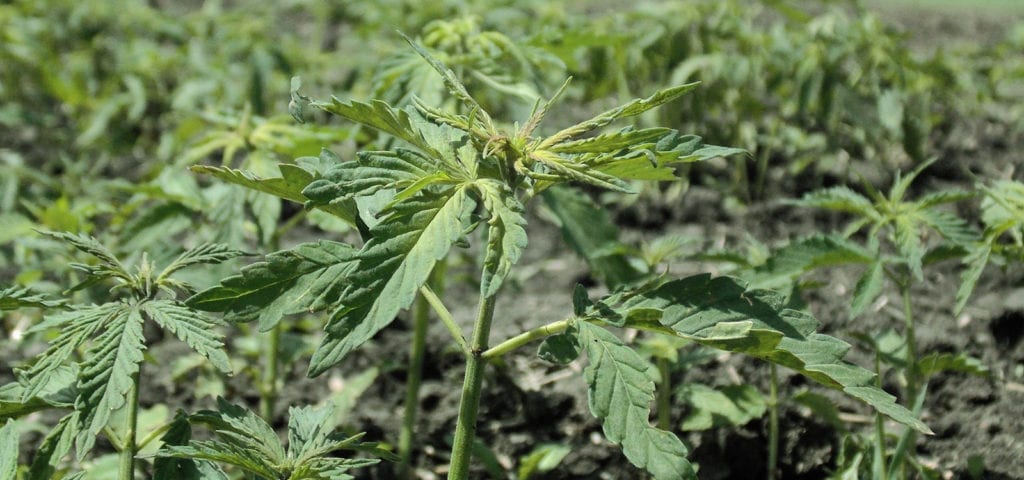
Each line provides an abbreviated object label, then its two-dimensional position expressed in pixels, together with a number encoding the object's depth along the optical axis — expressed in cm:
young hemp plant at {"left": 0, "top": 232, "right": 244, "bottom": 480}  129
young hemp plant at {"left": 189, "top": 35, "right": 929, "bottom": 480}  126
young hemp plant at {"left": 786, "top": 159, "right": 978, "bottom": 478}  145
